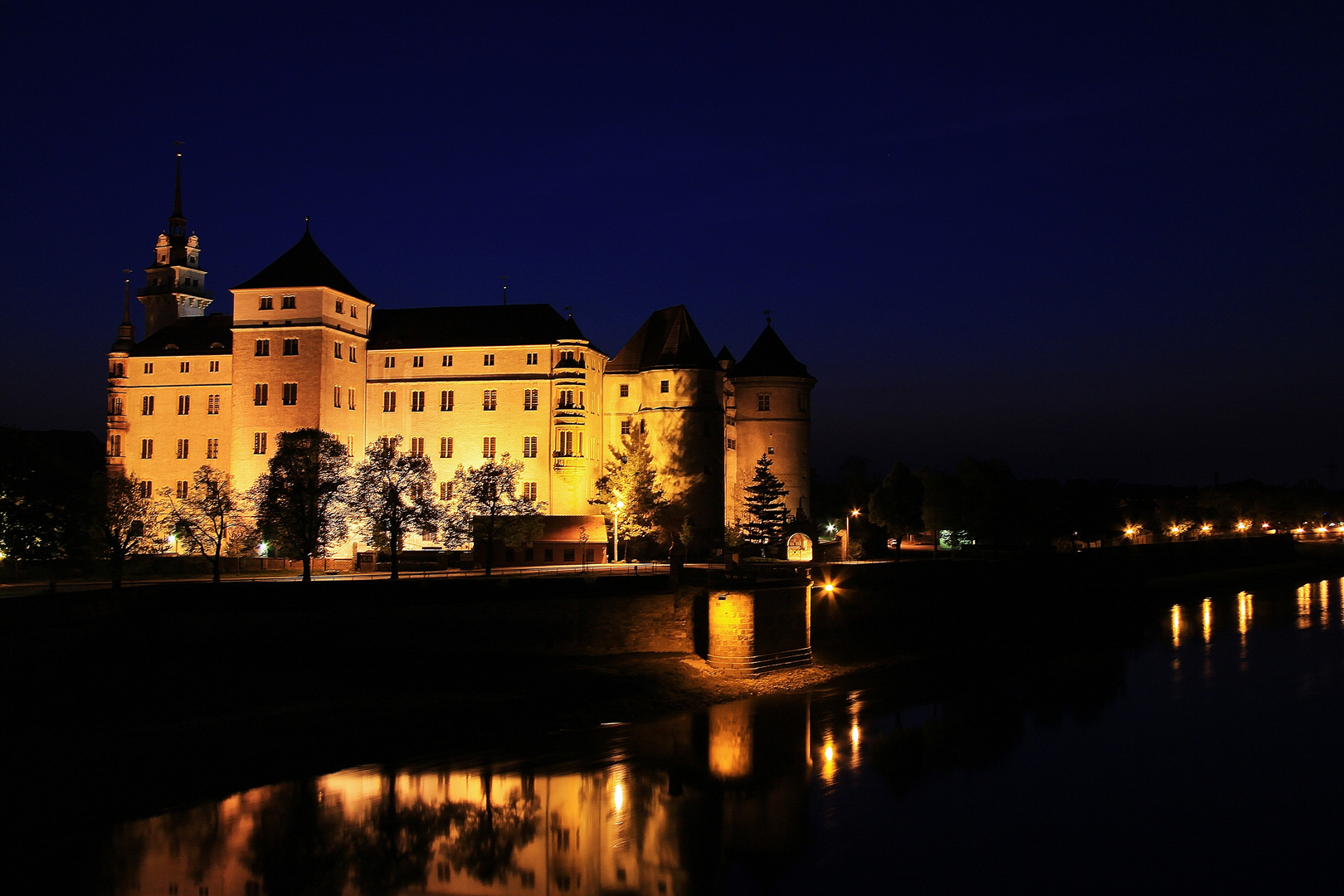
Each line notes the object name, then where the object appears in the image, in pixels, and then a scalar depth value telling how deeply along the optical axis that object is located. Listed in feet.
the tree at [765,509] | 226.38
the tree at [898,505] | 314.55
